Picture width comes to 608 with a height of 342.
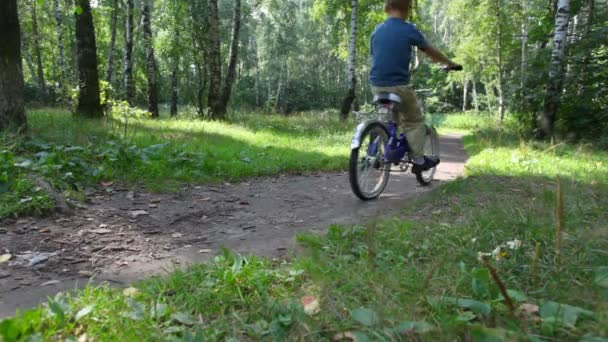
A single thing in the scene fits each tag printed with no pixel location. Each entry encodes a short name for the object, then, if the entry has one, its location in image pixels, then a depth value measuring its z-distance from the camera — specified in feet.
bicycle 14.71
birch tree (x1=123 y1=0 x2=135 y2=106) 51.71
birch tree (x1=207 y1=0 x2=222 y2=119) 44.83
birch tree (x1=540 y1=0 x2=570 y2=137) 33.11
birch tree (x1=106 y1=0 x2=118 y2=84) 68.39
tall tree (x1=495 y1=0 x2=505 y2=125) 70.08
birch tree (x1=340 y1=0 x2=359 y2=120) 55.47
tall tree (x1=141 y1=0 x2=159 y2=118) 51.16
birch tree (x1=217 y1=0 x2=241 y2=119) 48.11
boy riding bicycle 14.70
